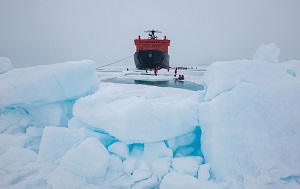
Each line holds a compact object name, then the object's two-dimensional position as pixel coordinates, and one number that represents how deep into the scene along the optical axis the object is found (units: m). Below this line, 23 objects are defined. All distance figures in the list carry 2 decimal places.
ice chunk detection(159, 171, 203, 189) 2.76
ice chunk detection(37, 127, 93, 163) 3.36
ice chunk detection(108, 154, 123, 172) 3.21
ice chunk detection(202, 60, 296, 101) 3.63
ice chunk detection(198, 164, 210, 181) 2.95
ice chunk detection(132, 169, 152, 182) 3.01
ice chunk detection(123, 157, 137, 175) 3.13
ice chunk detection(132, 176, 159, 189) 2.92
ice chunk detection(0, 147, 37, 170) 3.25
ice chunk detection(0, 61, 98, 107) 4.05
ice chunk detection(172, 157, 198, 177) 3.04
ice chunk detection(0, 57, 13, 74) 5.80
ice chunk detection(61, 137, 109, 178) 2.98
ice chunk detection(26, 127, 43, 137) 4.03
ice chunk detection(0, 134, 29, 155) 3.64
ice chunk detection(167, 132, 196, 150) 3.50
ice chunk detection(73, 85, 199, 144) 3.33
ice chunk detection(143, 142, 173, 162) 3.31
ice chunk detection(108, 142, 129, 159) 3.33
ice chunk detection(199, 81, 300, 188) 2.75
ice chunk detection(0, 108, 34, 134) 4.22
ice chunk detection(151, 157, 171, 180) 3.05
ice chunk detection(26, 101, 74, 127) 4.34
